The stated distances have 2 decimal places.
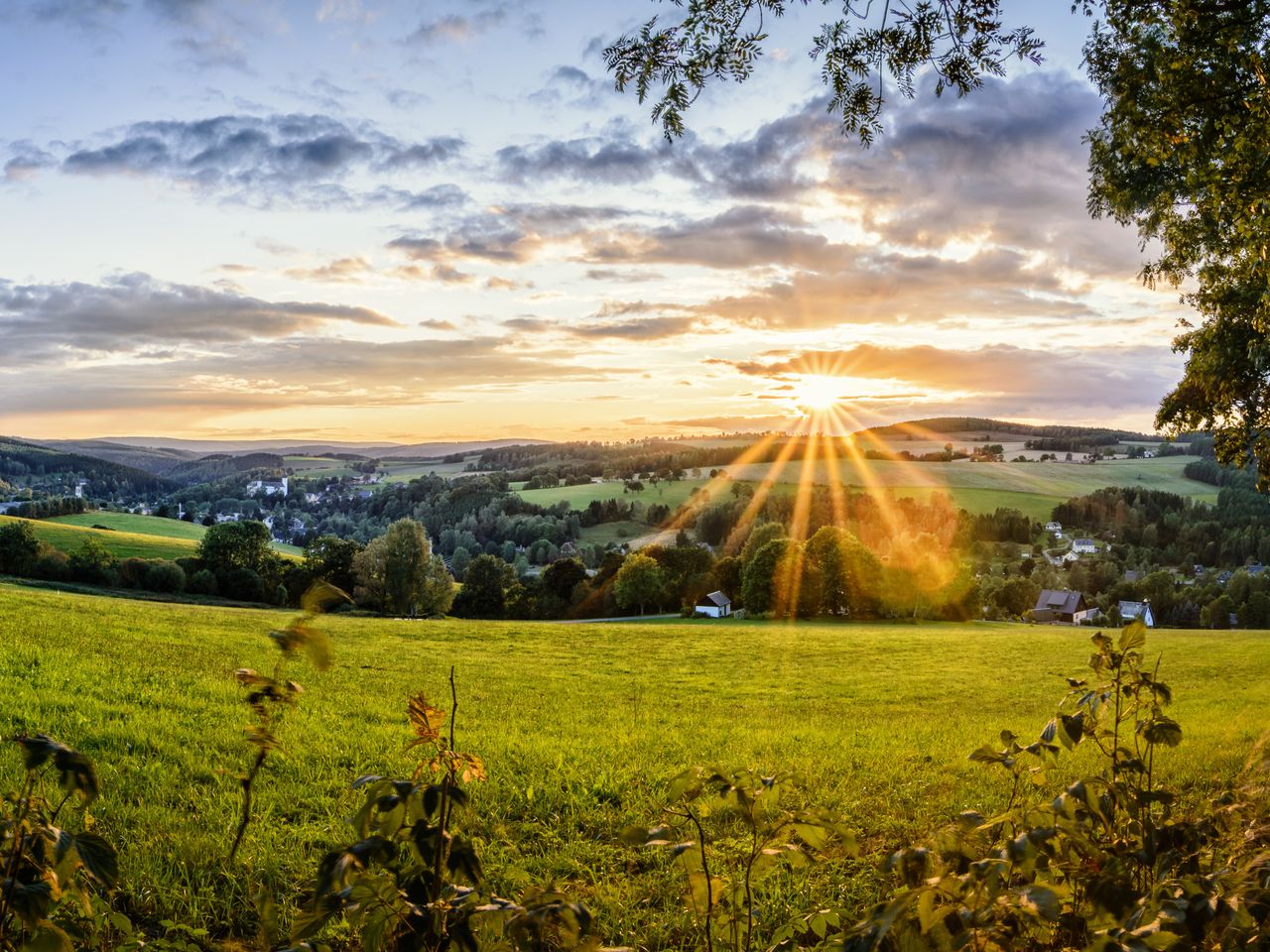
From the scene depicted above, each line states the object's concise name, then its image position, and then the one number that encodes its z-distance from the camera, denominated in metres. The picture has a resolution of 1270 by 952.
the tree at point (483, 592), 70.94
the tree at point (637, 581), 66.44
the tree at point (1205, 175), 7.46
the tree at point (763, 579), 56.88
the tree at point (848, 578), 56.16
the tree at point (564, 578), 73.94
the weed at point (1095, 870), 1.68
